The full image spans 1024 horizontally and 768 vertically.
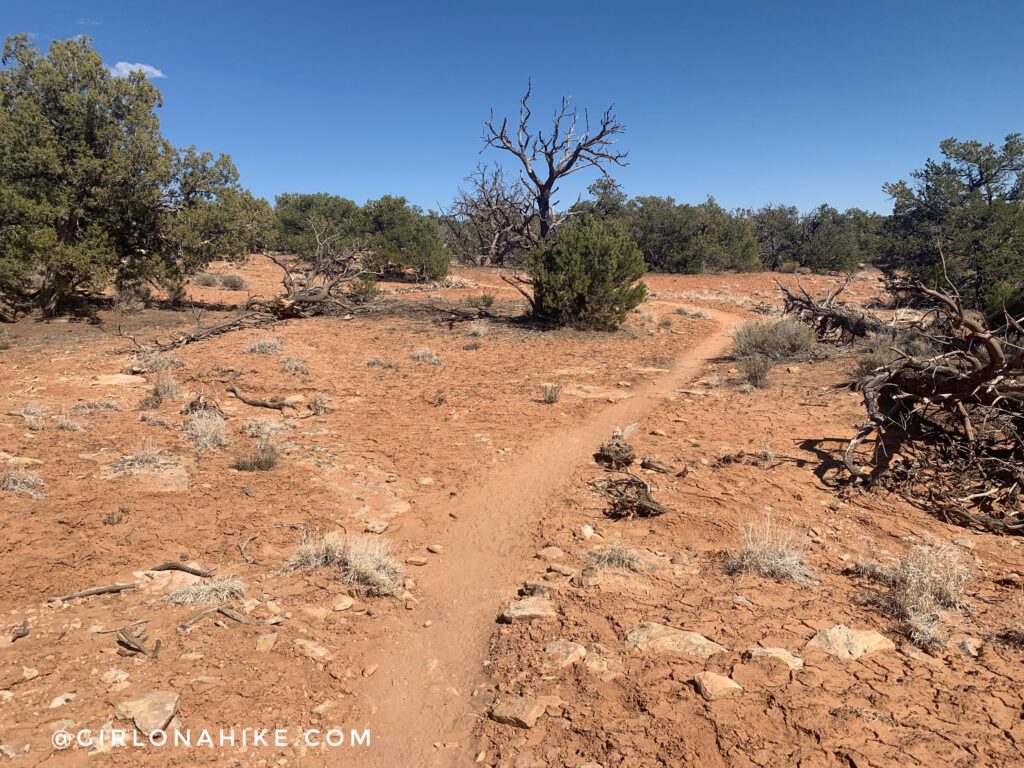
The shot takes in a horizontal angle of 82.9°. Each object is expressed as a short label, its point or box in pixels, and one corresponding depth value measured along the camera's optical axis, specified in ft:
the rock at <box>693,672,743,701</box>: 10.09
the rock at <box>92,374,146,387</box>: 31.01
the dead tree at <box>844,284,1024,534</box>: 17.88
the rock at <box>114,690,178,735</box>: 9.20
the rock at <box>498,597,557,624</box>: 13.20
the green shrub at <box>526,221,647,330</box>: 49.83
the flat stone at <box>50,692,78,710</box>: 9.41
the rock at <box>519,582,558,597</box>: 14.20
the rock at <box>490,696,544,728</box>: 10.03
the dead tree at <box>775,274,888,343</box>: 42.01
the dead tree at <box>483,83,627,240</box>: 82.74
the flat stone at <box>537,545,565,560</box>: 16.06
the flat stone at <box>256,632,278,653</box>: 11.53
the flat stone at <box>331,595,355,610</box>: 13.44
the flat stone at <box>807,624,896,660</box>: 10.98
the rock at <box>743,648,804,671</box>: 10.73
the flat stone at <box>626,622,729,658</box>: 11.39
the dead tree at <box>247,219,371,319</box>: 54.70
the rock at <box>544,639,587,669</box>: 11.51
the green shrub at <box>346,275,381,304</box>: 61.31
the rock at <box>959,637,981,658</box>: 10.75
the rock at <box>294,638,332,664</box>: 11.60
